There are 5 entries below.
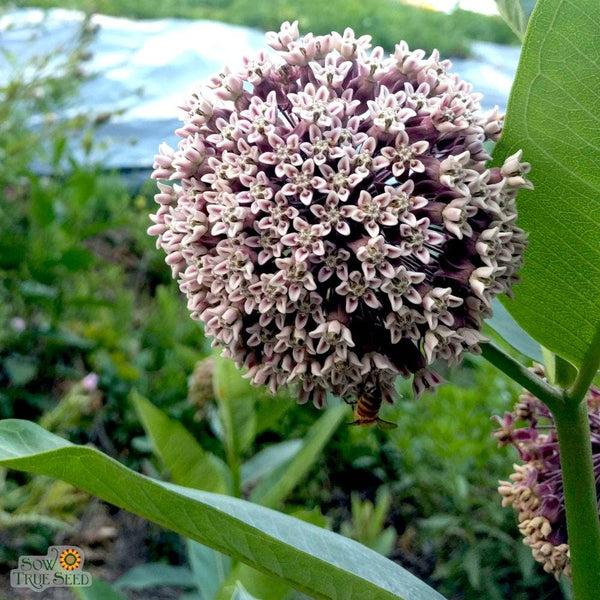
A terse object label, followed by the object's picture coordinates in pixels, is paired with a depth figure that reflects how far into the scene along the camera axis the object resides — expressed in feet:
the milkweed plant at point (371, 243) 0.42
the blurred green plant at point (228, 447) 0.85
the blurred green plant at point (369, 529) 1.20
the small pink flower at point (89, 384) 1.66
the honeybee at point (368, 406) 0.47
